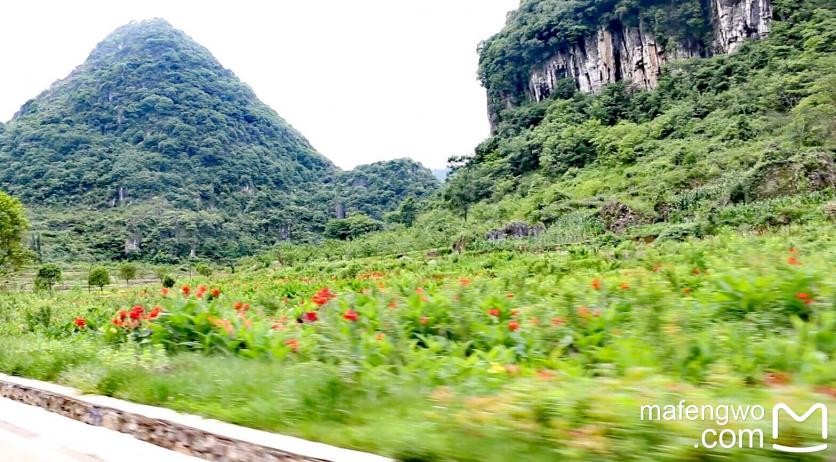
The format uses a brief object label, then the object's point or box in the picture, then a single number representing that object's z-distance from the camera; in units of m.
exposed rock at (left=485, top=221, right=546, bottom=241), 39.93
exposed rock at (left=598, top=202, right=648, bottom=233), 33.59
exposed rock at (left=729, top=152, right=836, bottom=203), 28.84
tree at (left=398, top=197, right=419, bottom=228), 75.38
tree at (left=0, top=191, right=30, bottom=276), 29.87
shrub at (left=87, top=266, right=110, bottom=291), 37.69
